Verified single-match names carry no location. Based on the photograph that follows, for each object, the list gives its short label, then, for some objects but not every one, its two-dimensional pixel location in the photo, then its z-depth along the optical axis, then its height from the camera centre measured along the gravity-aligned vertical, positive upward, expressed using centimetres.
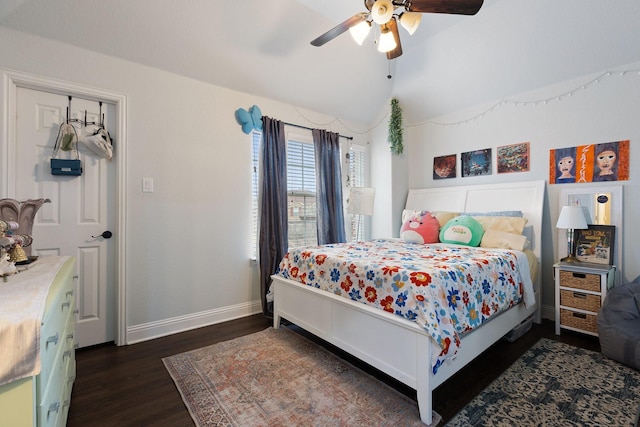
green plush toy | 292 -19
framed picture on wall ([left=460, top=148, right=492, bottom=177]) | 353 +63
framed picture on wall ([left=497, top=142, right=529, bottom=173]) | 323 +63
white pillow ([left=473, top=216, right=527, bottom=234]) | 289 -10
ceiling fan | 187 +135
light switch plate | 259 +24
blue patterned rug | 156 -109
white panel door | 221 +7
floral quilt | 163 -46
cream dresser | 80 -42
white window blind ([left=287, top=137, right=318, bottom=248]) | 360 +25
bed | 159 -77
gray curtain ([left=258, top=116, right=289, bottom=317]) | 316 +8
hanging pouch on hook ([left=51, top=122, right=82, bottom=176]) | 224 +48
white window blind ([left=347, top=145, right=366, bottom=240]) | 424 +54
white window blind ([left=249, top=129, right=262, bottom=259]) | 324 +32
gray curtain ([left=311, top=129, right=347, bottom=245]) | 369 +32
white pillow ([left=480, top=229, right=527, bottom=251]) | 271 -26
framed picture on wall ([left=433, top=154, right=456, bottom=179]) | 384 +62
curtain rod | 350 +107
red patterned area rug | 159 -111
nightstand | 243 -68
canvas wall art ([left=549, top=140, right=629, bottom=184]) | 266 +49
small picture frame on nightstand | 264 -28
